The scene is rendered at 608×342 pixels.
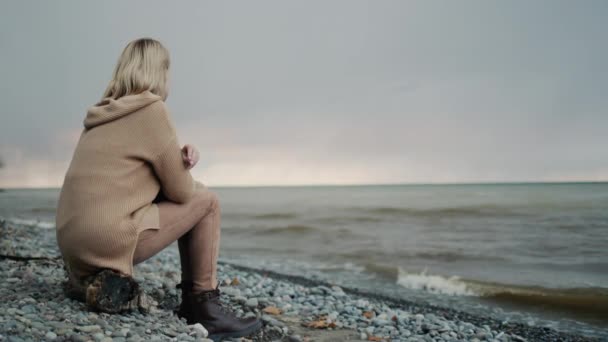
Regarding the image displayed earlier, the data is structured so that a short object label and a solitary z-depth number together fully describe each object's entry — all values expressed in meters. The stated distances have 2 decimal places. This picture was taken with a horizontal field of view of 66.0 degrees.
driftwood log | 2.70
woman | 2.56
